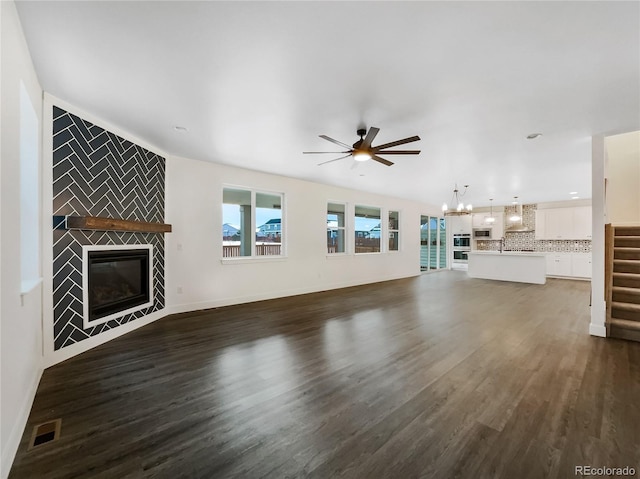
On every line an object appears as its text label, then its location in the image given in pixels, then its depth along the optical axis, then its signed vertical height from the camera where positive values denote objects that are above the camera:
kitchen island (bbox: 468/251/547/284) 7.93 -0.83
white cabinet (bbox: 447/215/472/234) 11.10 +0.52
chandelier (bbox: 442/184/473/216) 6.91 +0.71
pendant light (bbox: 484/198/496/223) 10.14 +0.69
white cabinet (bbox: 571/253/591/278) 8.61 -0.81
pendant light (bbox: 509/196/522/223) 9.79 +0.72
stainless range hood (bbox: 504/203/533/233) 9.95 +0.36
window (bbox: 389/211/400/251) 9.09 +0.23
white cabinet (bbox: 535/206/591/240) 8.70 +0.45
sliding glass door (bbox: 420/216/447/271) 10.86 -0.22
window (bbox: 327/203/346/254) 7.34 +0.24
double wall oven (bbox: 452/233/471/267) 11.29 -0.38
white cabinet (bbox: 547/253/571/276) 8.98 -0.82
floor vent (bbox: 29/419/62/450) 1.78 -1.25
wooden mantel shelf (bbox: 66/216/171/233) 2.96 +0.14
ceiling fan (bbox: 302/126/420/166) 3.13 +1.03
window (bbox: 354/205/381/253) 8.05 +0.24
